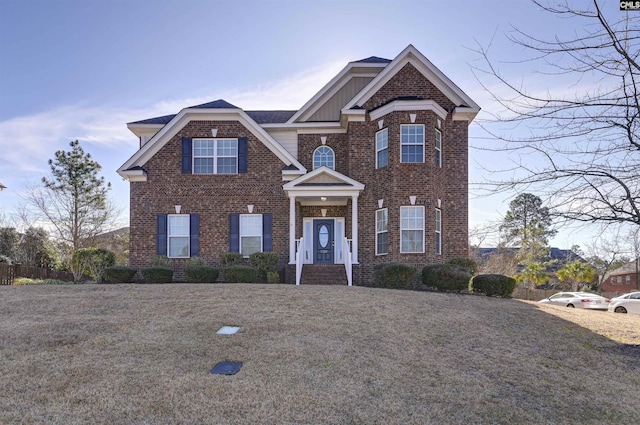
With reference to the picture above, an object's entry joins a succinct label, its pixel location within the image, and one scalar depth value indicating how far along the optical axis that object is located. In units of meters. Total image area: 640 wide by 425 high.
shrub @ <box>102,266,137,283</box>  16.92
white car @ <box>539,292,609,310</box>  22.78
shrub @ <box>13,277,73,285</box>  16.69
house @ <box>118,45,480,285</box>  18.38
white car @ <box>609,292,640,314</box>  20.08
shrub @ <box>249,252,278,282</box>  17.27
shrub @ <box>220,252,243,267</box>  17.77
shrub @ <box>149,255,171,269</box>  18.05
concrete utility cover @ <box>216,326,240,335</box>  8.70
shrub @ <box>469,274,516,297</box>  15.66
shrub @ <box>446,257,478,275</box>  16.94
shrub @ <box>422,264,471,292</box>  15.61
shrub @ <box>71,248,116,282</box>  17.38
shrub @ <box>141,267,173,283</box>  16.80
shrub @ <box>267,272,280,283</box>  16.80
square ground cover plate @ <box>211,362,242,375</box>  6.88
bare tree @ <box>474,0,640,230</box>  7.88
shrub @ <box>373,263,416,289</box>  15.95
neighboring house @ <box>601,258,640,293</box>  51.72
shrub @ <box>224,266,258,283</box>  16.29
